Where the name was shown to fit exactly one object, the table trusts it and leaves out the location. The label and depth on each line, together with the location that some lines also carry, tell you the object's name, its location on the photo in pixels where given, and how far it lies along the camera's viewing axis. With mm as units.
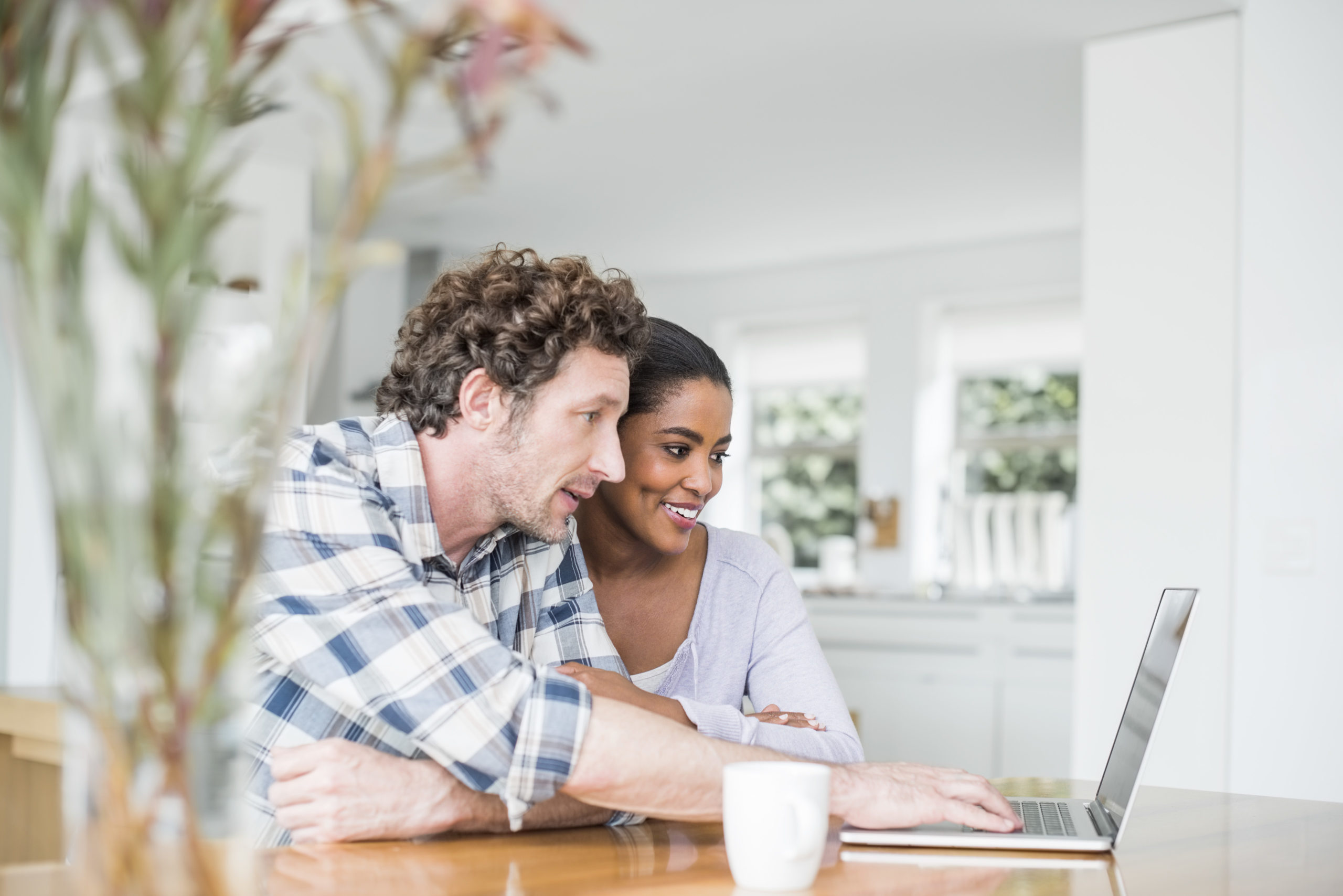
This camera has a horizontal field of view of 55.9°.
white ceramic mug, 959
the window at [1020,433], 6395
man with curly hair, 1116
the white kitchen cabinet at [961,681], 4766
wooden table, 974
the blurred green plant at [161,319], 448
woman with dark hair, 1844
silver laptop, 1181
